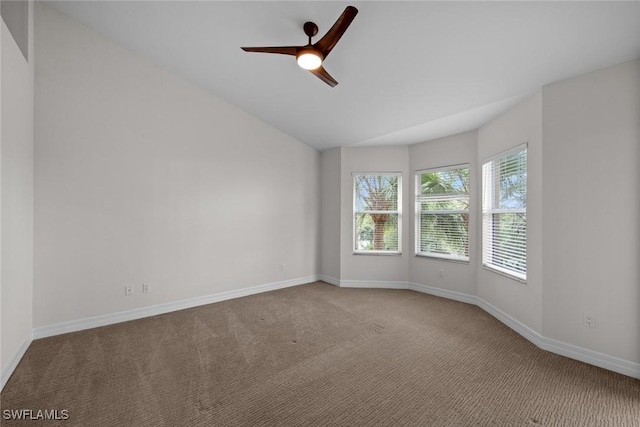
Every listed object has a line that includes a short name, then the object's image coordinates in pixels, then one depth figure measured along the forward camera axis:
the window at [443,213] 4.48
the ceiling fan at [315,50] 2.14
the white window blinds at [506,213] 3.33
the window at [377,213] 5.25
